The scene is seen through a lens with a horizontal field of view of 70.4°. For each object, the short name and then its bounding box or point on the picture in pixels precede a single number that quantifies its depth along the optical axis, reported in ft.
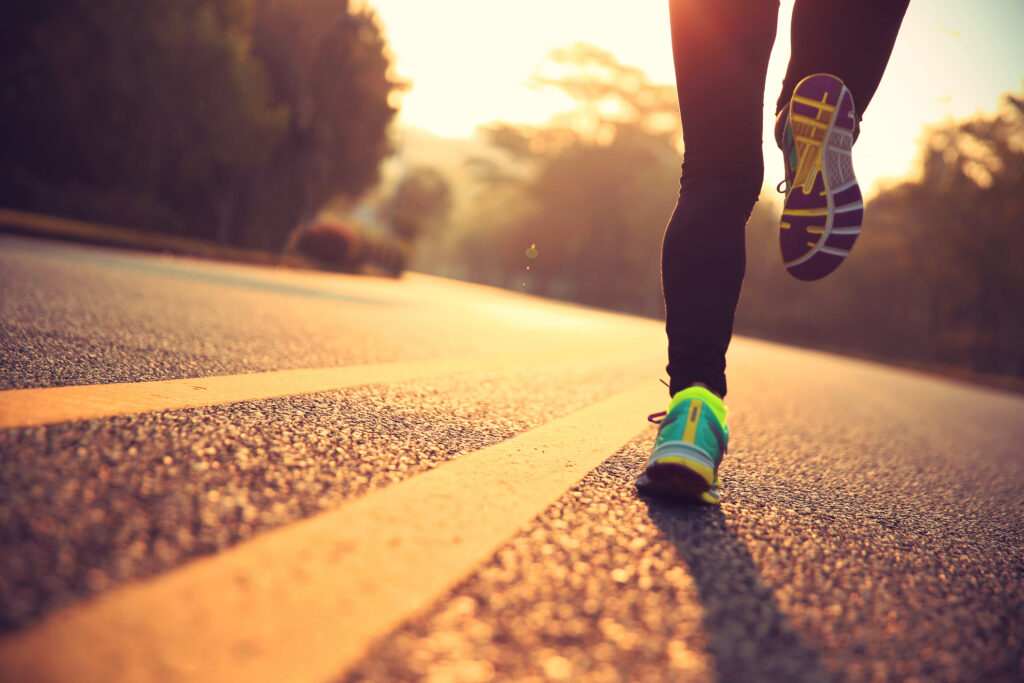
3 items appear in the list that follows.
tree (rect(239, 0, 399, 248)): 90.94
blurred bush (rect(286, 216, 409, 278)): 77.51
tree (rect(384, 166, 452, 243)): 208.30
